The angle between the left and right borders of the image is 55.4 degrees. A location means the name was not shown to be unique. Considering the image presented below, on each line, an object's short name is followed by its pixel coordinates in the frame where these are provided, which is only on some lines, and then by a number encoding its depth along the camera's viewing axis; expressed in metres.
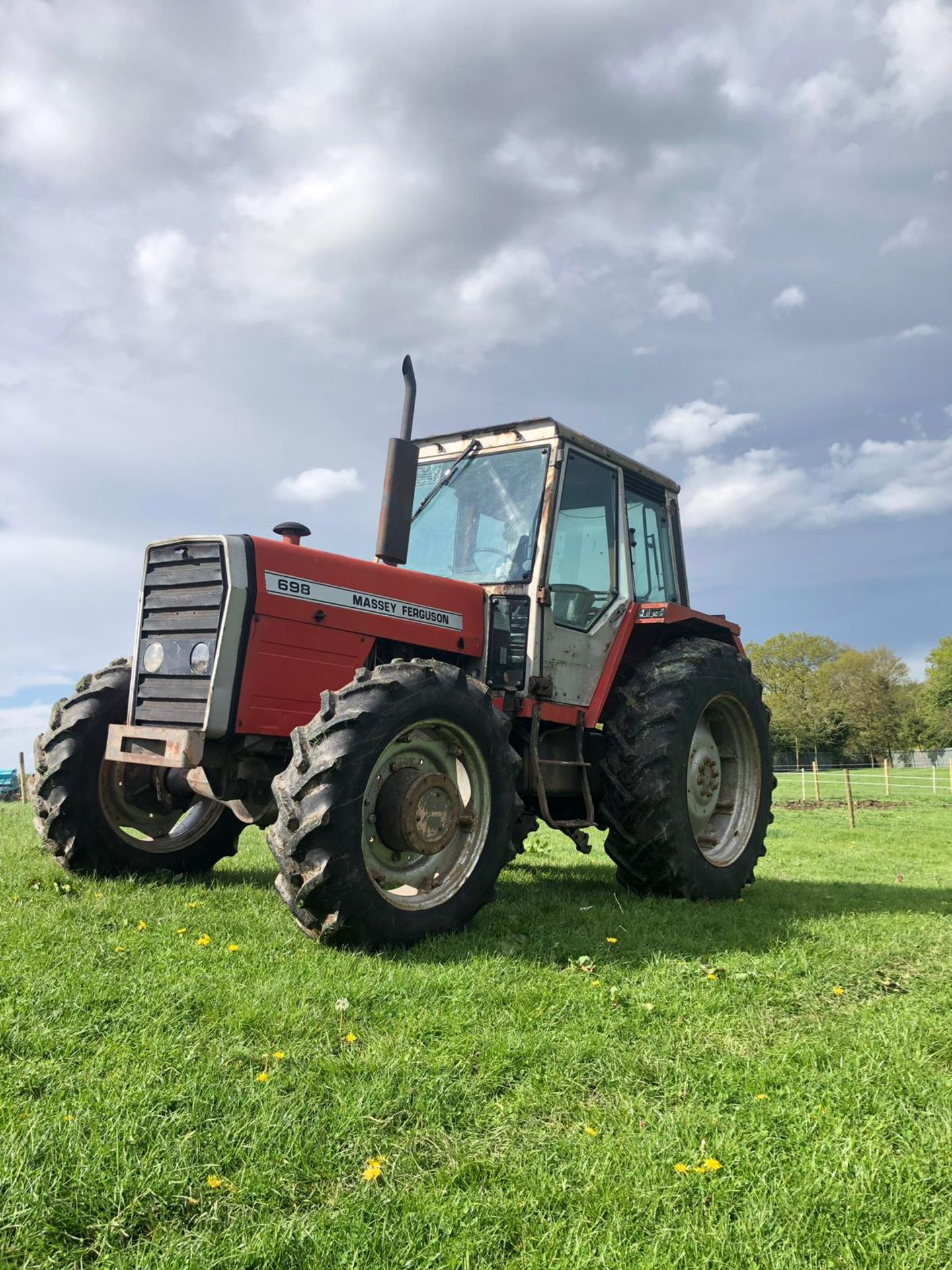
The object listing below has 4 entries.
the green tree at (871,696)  58.44
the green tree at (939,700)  60.66
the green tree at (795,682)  57.22
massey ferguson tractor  4.39
